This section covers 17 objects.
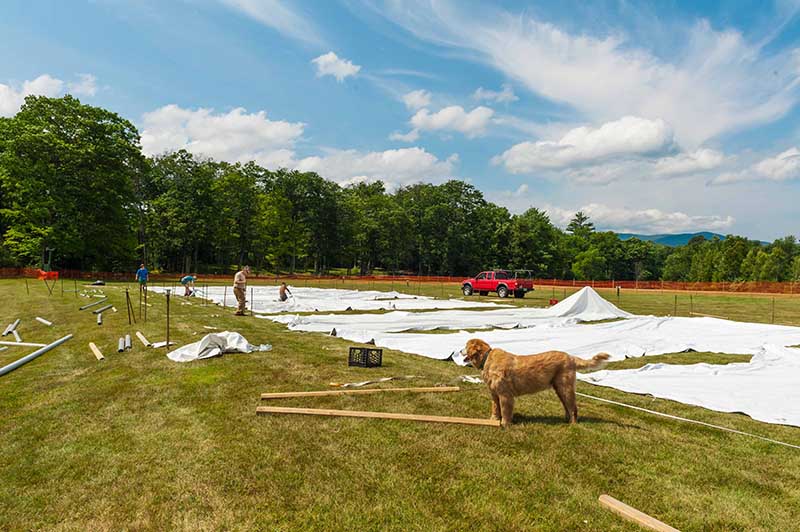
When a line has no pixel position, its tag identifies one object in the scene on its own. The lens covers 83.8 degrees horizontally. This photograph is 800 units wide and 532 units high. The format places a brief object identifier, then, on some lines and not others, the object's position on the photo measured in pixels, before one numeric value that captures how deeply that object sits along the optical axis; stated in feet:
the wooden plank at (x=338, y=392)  19.02
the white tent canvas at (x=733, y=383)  19.20
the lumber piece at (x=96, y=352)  26.93
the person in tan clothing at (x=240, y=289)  51.37
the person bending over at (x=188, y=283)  74.51
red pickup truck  92.79
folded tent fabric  26.22
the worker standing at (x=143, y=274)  71.21
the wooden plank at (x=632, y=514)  9.88
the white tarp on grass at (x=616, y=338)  32.30
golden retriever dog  15.56
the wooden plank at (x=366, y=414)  16.03
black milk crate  26.16
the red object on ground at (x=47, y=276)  108.57
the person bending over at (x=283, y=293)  63.39
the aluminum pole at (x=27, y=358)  23.60
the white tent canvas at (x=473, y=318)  42.63
